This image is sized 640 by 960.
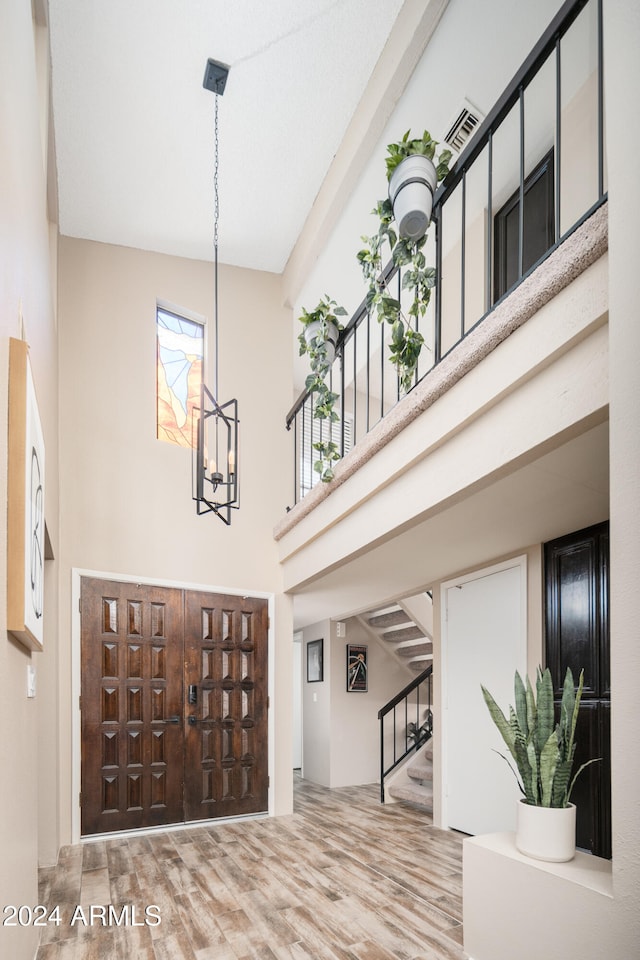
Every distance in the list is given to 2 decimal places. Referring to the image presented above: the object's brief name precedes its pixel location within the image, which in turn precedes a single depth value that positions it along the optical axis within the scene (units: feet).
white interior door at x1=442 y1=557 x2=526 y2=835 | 14.87
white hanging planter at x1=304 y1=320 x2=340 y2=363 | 14.56
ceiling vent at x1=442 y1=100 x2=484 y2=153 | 14.46
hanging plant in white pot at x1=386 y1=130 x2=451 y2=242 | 9.84
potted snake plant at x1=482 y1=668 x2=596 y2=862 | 7.52
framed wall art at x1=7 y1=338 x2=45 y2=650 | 6.21
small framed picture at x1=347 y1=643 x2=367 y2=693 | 26.31
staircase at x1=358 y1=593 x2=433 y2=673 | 22.80
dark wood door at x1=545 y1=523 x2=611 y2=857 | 11.81
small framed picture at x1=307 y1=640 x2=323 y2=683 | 26.99
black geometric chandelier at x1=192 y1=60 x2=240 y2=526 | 12.34
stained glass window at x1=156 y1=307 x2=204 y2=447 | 19.66
